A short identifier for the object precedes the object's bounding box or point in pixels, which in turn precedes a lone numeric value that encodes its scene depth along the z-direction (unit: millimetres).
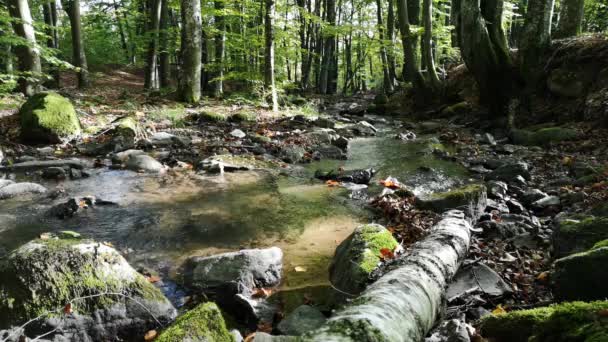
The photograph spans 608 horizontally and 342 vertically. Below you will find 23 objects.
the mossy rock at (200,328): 2605
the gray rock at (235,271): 3818
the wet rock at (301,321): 3127
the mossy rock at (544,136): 9767
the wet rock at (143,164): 7855
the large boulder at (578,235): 3584
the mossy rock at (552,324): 2084
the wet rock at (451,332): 2537
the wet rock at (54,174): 7227
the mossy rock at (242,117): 12996
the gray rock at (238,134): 10805
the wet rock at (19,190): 6164
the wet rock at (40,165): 7438
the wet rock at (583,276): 2727
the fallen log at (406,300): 2178
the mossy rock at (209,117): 12516
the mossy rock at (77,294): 2957
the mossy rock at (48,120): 9046
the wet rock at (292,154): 9312
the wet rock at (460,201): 5398
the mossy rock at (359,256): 3729
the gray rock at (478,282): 3406
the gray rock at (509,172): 7434
